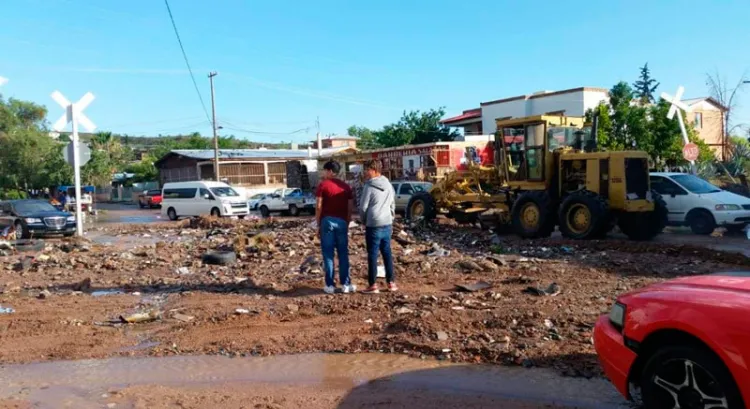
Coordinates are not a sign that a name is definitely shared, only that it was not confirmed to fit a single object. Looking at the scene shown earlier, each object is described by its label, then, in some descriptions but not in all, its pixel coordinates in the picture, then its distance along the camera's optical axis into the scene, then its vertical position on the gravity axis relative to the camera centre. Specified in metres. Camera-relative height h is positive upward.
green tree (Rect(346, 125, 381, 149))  85.82 +6.98
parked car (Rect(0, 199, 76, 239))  20.91 -1.05
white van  29.36 -0.79
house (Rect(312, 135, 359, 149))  76.79 +4.80
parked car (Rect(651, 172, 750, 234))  15.41 -0.79
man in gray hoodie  8.16 -0.49
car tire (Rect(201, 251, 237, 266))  11.77 -1.40
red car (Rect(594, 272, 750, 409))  3.44 -1.01
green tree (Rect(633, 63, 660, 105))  51.22 +7.20
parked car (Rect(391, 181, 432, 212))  26.00 -0.44
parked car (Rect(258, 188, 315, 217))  33.62 -1.11
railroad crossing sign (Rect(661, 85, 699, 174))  24.59 +2.65
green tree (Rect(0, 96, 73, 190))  53.66 +2.68
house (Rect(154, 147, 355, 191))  52.28 +1.38
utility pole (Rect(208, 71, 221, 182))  45.56 +4.23
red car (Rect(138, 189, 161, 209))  51.22 -1.16
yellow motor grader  14.42 -0.28
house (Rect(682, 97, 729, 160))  43.09 +3.66
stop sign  21.00 +0.65
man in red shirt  8.26 -0.51
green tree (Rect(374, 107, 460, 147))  51.62 +3.88
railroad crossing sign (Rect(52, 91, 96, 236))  19.73 +2.17
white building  38.31 +4.48
